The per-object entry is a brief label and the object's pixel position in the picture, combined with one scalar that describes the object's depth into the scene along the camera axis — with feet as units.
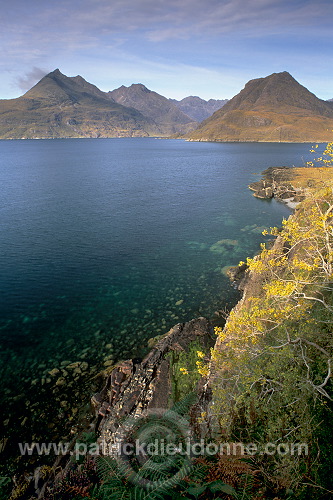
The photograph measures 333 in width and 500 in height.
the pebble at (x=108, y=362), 77.97
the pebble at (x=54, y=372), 75.15
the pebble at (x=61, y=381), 72.26
